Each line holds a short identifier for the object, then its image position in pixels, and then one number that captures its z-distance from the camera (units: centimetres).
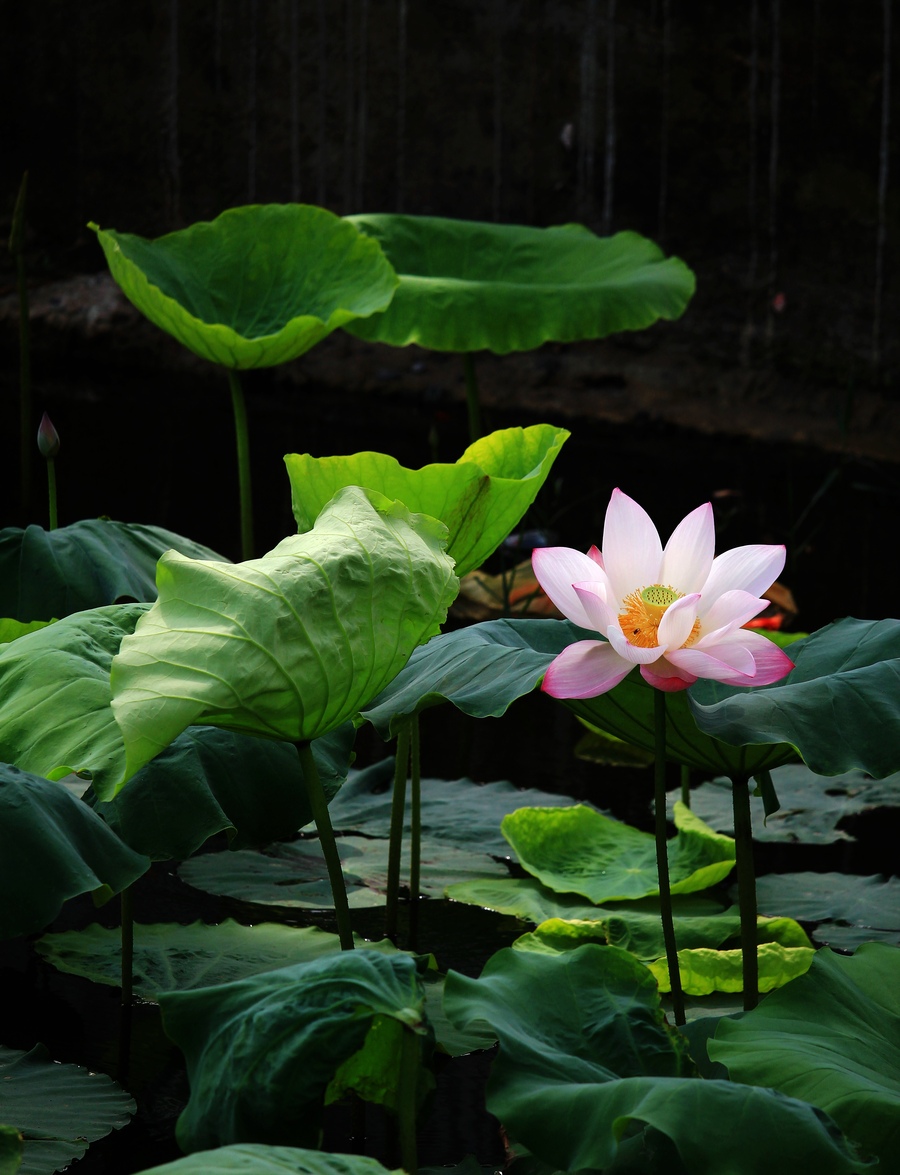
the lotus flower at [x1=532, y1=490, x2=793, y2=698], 375
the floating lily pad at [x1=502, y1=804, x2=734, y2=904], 439
